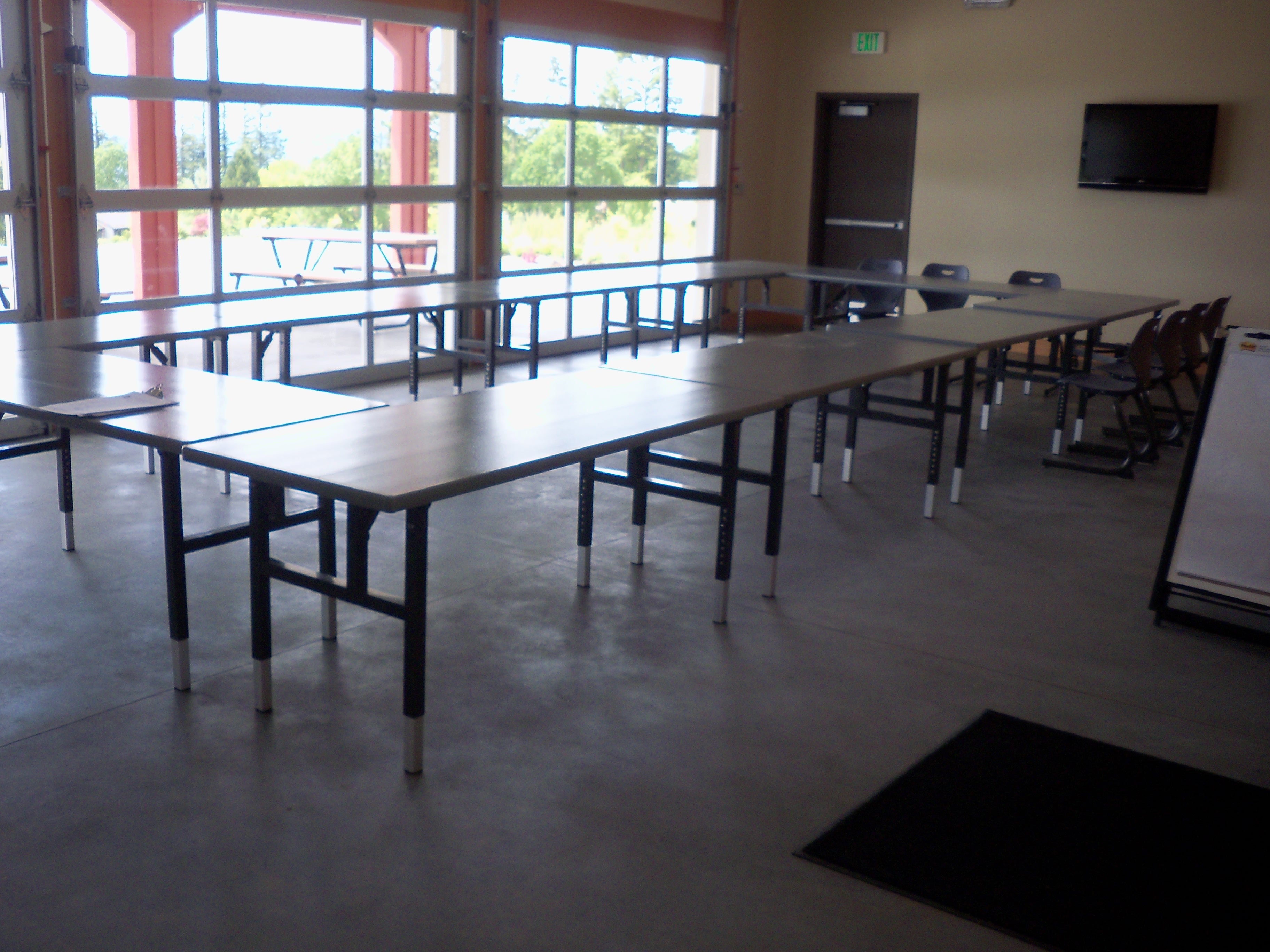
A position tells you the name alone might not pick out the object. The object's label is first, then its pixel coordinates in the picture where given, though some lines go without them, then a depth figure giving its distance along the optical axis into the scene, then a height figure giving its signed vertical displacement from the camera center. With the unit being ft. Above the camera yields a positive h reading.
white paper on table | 10.22 -1.73
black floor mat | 7.66 -4.16
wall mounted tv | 28.84 +2.25
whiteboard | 12.44 -2.50
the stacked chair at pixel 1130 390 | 18.58 -2.32
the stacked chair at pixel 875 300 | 28.30 -1.61
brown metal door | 34.12 +1.50
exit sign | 33.50 +5.10
